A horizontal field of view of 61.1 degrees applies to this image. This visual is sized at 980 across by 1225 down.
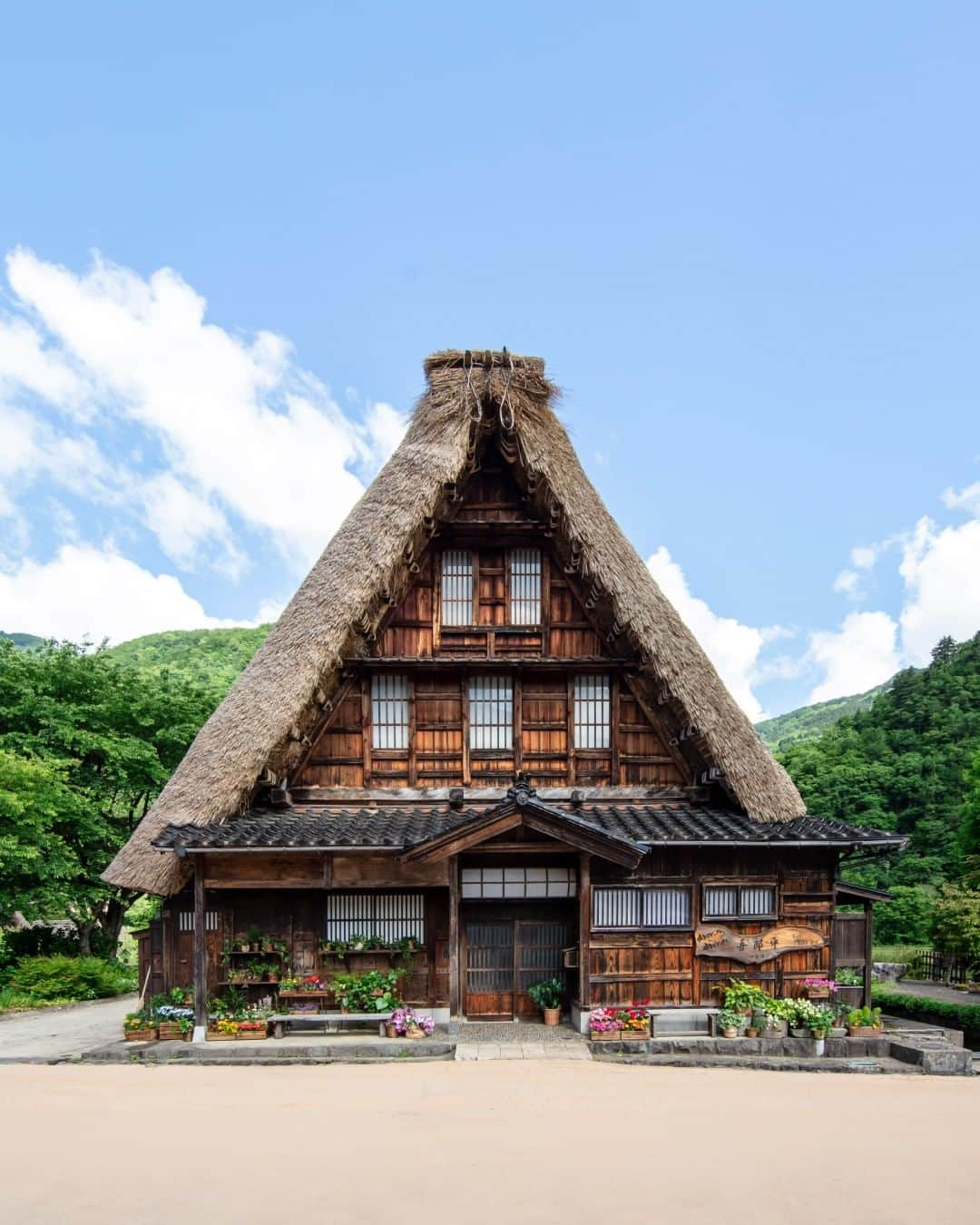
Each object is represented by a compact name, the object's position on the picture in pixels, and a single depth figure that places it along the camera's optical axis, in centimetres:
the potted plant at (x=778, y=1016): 1255
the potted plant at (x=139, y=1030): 1288
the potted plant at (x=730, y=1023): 1263
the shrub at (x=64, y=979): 1939
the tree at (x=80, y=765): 2050
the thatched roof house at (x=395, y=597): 1333
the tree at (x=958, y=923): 2038
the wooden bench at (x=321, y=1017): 1255
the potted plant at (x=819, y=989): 1336
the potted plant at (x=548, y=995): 1366
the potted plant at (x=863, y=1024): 1270
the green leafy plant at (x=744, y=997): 1297
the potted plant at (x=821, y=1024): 1234
